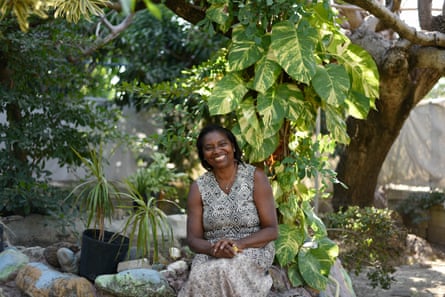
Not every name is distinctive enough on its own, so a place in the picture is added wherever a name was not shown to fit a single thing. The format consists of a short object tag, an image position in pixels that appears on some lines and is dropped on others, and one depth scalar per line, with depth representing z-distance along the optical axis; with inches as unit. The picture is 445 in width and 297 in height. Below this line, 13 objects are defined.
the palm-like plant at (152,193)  149.0
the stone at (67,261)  159.9
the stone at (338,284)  152.9
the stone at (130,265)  149.8
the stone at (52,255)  163.3
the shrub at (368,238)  192.5
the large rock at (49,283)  145.6
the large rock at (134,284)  143.1
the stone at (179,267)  154.8
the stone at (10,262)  161.3
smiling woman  121.0
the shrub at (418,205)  298.7
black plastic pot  148.6
